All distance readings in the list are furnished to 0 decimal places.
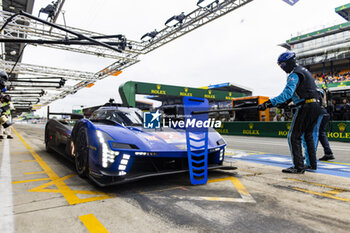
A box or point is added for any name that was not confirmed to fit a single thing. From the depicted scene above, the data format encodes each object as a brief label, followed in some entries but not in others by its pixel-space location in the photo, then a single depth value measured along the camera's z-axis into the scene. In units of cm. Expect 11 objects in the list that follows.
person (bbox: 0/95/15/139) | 943
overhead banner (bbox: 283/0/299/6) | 1069
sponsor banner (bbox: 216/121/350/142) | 1078
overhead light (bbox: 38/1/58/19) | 1211
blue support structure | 315
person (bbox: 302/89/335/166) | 505
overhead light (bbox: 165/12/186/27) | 1563
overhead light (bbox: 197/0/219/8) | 1409
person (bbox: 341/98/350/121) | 1338
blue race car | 281
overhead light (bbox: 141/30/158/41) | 1797
